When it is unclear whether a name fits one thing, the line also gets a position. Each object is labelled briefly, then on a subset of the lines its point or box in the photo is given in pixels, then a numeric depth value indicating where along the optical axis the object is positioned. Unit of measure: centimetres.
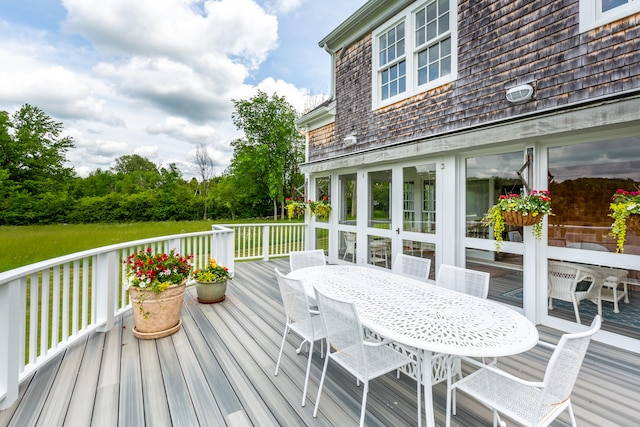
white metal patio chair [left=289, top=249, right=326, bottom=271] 356
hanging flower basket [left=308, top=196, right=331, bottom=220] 650
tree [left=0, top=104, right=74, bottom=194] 1892
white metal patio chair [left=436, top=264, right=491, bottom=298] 253
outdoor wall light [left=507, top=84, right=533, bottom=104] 321
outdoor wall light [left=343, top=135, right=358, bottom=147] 579
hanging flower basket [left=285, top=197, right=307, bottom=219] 685
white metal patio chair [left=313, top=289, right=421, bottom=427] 169
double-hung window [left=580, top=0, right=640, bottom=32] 263
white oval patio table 155
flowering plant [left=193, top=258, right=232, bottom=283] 408
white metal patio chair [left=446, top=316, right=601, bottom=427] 129
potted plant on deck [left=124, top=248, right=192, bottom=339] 296
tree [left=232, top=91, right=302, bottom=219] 1894
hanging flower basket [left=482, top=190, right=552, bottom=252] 294
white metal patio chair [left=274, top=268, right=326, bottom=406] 215
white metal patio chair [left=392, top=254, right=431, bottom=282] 316
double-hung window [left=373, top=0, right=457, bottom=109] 417
